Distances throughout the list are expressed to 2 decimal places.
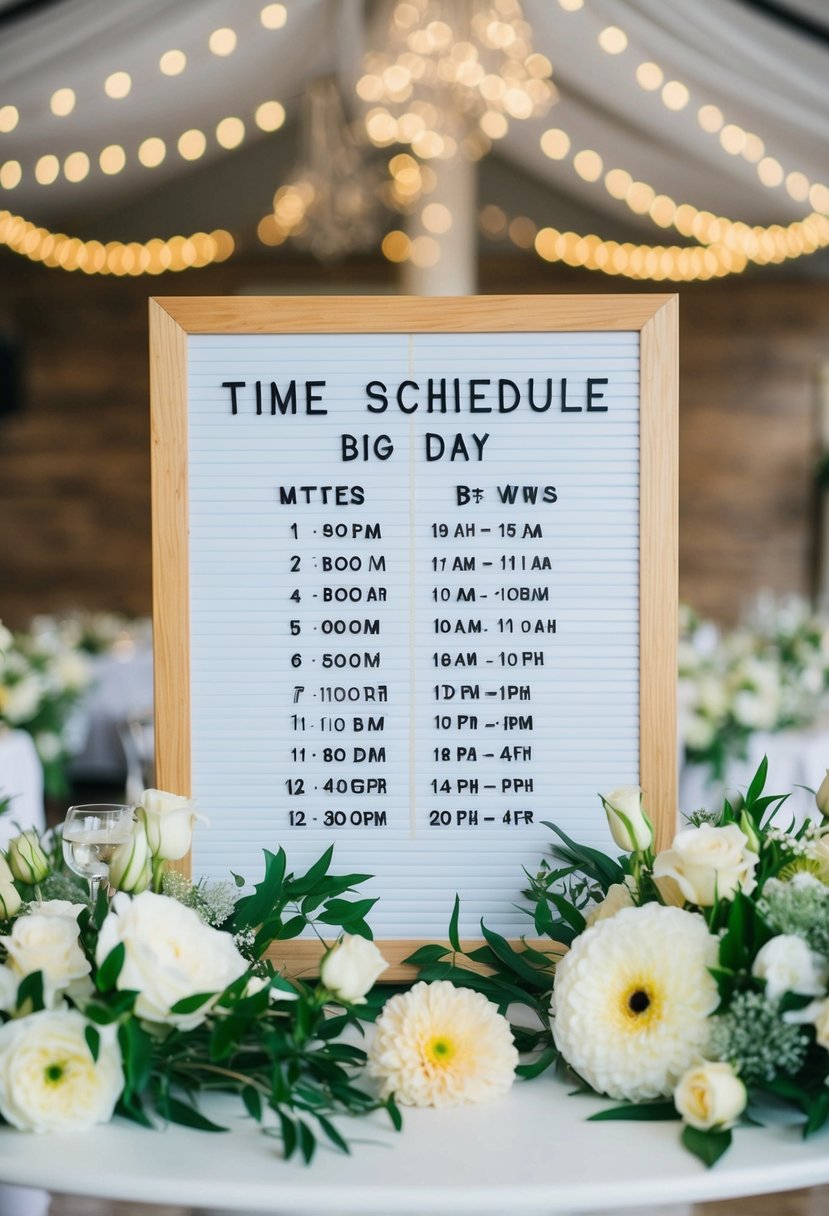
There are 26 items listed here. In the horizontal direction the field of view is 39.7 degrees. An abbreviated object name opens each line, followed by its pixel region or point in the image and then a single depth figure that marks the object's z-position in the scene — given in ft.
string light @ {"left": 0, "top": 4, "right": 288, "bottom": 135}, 10.89
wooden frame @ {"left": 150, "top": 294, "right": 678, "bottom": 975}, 4.40
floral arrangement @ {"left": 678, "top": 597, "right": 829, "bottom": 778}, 14.33
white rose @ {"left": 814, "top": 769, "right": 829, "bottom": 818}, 4.00
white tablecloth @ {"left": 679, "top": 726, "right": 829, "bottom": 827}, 13.41
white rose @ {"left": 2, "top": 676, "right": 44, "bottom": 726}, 14.28
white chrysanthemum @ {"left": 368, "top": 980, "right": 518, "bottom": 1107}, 3.44
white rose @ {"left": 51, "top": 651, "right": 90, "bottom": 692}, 16.98
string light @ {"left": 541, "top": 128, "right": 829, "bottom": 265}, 18.11
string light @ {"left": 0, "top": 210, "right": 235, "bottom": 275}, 19.21
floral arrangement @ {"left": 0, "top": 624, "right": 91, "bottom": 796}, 14.44
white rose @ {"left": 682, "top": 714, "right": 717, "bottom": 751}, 14.40
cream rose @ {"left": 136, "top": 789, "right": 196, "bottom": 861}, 3.75
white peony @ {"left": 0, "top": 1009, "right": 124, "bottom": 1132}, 3.24
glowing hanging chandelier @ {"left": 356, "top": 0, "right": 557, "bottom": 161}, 14.19
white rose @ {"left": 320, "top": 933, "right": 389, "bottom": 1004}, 3.38
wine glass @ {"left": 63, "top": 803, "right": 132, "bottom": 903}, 4.03
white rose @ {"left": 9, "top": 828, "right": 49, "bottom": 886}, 4.05
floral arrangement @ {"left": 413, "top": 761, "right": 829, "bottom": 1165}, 3.26
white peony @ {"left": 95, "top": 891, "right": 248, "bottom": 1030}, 3.30
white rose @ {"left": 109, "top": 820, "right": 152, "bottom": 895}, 3.67
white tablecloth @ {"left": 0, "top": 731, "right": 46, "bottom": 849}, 12.16
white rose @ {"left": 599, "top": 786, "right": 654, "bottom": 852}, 3.80
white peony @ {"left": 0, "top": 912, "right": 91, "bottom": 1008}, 3.43
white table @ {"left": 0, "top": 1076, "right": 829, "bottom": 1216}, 2.94
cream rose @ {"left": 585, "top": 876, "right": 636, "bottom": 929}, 3.92
